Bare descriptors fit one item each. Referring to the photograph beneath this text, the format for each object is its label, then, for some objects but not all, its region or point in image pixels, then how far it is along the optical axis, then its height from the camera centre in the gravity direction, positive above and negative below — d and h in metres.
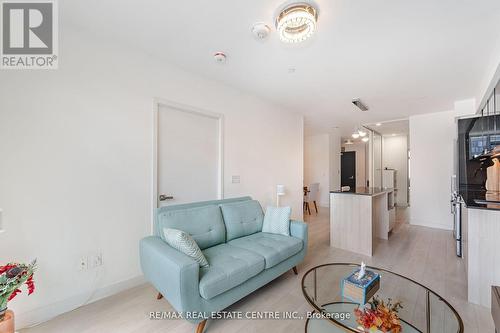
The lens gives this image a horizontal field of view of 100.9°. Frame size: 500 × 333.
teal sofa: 1.51 -0.83
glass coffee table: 1.37 -1.03
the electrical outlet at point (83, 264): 1.91 -0.90
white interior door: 2.52 +0.16
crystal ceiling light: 1.57 +1.16
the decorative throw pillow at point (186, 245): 1.68 -0.64
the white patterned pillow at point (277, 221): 2.53 -0.67
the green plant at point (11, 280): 1.22 -0.69
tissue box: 1.42 -0.85
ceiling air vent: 3.75 +1.22
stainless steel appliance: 2.87 -0.82
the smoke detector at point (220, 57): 2.30 +1.25
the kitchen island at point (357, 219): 3.04 -0.82
